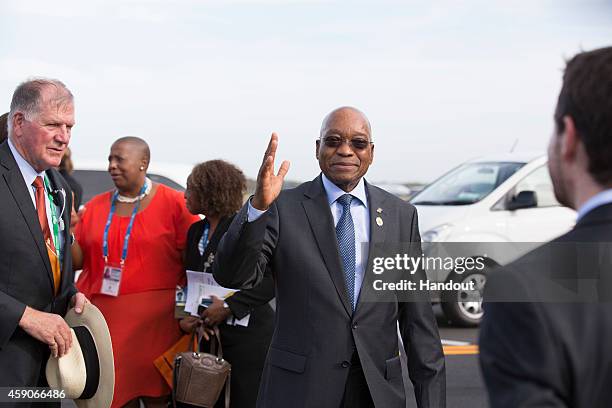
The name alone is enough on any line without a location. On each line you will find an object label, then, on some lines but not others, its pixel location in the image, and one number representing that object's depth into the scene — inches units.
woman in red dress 207.6
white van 410.6
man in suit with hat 138.4
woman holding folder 197.5
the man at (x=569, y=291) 60.0
